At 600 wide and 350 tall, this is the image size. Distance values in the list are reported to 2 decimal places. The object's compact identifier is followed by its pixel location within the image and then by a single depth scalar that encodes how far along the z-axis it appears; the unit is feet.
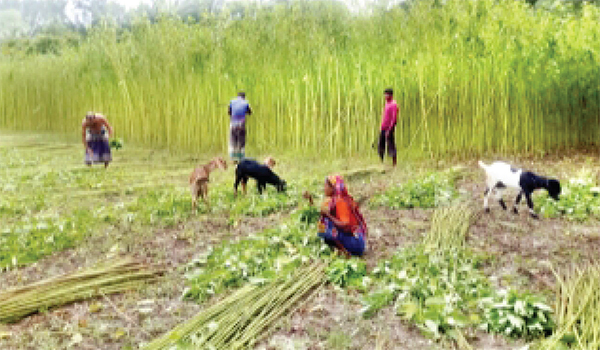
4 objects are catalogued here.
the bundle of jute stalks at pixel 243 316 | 12.99
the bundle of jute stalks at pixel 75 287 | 15.62
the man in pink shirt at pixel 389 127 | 33.44
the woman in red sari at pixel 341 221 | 16.79
